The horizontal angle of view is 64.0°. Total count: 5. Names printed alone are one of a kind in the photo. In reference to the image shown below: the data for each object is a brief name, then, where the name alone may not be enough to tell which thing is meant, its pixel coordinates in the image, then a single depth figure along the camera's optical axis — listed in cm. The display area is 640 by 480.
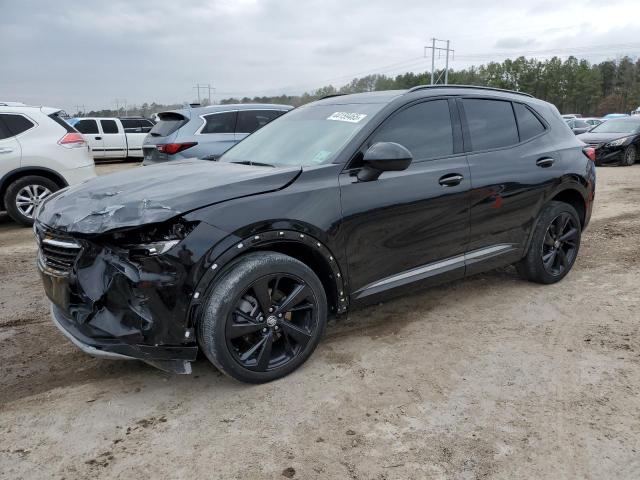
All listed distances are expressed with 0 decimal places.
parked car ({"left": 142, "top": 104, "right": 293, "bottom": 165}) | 786
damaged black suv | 267
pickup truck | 1841
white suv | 729
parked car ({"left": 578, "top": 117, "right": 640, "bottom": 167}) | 1515
